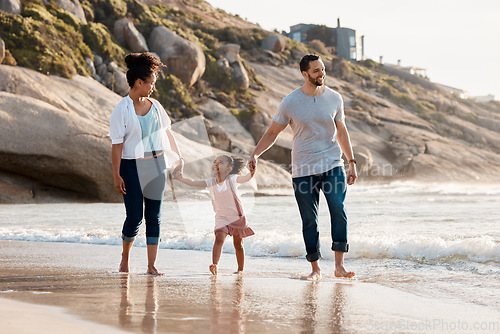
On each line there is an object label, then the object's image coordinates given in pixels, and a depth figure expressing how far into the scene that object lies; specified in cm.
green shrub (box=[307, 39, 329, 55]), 5938
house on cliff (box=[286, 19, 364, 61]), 6719
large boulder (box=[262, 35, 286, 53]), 4688
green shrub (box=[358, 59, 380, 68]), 6297
